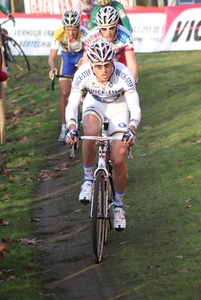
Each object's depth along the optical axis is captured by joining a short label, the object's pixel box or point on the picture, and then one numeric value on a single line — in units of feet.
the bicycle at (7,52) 75.59
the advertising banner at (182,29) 85.15
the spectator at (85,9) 66.95
